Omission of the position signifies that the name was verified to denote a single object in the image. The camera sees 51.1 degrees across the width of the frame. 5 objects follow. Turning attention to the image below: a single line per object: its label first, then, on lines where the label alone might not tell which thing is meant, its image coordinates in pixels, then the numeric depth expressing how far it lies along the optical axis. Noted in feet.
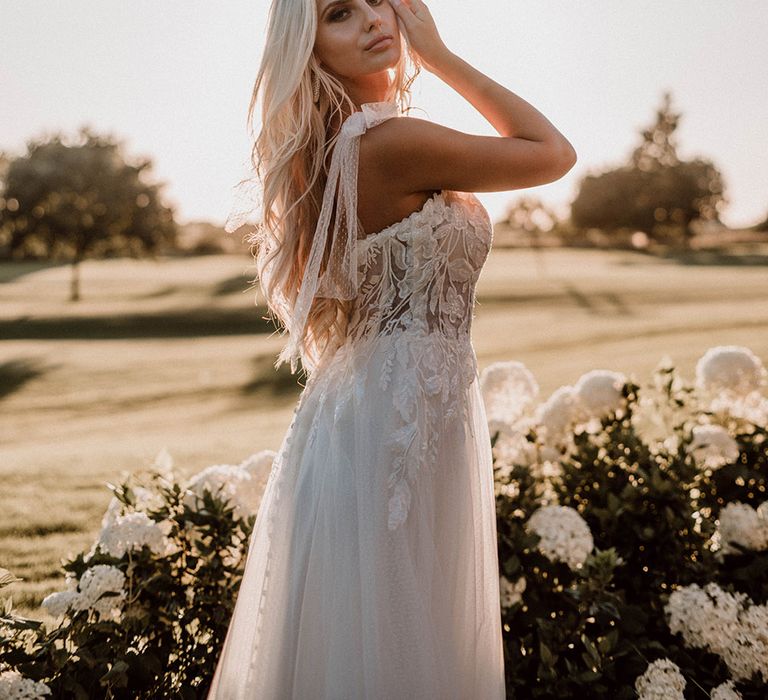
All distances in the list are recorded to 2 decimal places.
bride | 9.23
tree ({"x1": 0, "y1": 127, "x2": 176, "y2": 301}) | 133.59
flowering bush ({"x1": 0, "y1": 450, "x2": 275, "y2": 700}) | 10.71
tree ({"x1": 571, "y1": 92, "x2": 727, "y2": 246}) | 238.48
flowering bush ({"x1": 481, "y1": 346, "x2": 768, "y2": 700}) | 11.69
